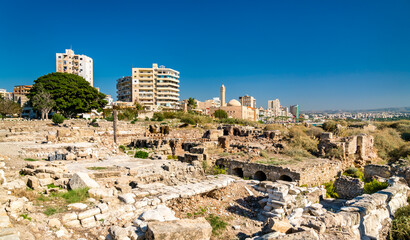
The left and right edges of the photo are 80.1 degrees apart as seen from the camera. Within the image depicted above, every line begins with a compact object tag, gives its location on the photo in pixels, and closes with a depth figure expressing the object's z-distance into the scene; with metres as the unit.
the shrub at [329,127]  32.38
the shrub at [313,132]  27.94
